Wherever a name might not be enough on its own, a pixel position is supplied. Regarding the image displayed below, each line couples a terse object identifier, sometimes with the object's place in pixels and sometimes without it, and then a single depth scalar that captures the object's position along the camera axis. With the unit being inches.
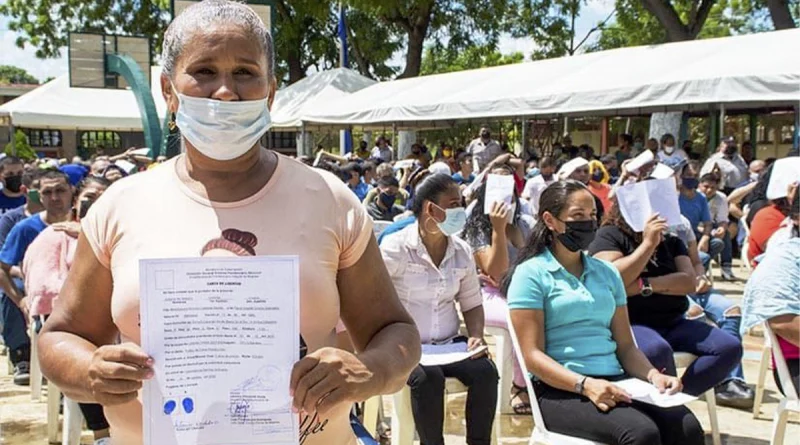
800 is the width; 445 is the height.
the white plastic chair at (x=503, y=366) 203.2
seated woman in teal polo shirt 131.8
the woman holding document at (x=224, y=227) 58.7
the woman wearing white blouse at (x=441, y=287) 161.2
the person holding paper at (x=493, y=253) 203.9
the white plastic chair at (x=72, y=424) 165.6
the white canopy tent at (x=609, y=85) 358.3
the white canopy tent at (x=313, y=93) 711.1
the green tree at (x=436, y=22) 885.8
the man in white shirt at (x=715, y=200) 379.9
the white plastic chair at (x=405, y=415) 163.6
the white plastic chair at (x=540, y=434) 134.5
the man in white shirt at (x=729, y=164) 472.4
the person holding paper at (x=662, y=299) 173.6
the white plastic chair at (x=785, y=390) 152.4
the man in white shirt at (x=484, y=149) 545.3
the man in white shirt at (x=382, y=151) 719.1
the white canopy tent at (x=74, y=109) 926.4
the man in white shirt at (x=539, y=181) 344.8
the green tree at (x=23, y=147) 1410.7
